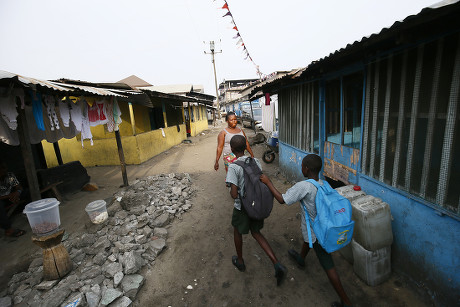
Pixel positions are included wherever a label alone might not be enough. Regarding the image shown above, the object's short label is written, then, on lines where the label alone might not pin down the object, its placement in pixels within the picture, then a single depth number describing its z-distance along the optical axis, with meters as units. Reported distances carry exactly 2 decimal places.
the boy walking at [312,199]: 2.16
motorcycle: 8.45
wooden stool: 2.86
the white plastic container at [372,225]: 2.47
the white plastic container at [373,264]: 2.54
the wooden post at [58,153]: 7.41
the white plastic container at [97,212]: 4.30
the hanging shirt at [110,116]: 6.23
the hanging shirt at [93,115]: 5.68
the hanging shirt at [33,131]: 4.77
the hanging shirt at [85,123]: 5.41
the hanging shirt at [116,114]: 6.47
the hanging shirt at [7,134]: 3.72
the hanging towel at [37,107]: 3.98
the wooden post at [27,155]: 3.47
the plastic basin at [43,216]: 2.86
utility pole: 28.89
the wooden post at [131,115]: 8.87
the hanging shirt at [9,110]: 3.35
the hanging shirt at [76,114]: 5.08
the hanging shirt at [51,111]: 4.35
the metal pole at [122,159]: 6.53
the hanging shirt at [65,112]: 4.73
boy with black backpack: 2.44
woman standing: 4.35
